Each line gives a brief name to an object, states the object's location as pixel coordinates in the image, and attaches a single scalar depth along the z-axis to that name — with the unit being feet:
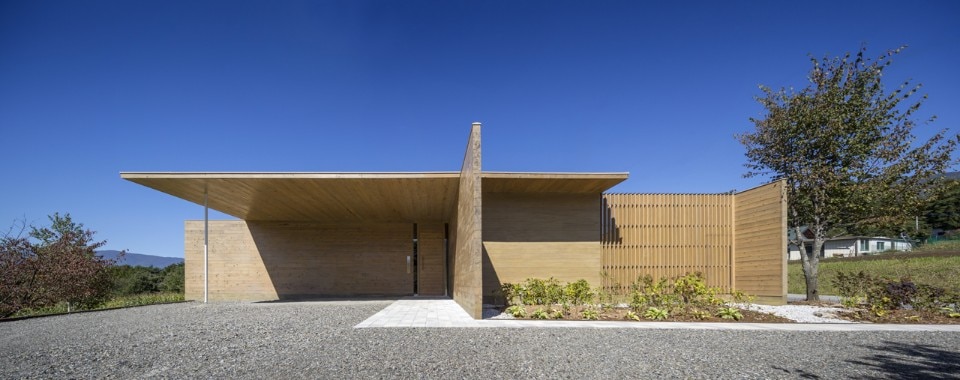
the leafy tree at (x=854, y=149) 36.58
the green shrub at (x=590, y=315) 26.76
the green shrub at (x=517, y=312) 27.53
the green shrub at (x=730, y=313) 26.91
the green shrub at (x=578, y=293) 32.04
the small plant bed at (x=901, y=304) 27.91
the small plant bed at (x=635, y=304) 27.07
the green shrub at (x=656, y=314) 26.81
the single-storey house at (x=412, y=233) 31.40
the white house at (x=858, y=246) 138.89
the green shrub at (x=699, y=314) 26.78
